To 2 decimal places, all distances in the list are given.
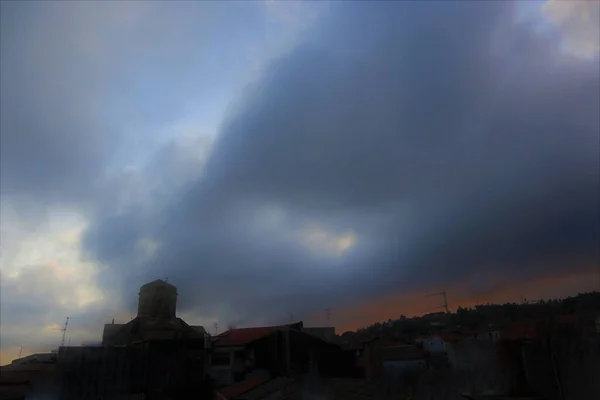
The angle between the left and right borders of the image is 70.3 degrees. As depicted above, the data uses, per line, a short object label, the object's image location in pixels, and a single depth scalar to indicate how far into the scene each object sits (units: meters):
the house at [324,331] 66.06
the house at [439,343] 54.06
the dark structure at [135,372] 31.73
